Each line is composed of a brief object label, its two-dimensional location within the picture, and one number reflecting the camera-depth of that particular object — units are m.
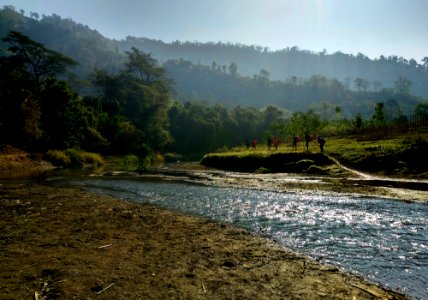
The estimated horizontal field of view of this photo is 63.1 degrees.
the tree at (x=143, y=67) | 137.25
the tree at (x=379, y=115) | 85.06
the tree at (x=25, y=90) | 60.03
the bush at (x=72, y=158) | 61.66
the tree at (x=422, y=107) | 134.11
